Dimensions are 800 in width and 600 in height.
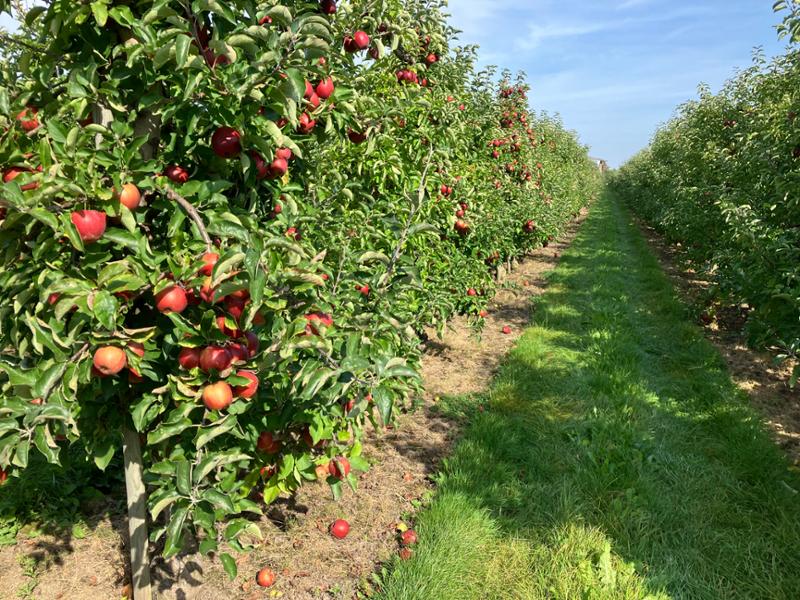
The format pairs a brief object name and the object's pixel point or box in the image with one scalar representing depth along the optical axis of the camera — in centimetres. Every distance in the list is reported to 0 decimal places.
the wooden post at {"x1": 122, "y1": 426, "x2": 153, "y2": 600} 221
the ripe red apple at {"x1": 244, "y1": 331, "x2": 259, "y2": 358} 174
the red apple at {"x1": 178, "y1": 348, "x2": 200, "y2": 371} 169
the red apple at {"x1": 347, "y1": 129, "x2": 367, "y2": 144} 291
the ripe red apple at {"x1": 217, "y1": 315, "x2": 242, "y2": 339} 164
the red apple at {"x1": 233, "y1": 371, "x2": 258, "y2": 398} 172
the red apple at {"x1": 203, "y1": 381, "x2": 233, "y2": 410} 166
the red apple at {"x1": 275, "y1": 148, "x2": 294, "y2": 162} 200
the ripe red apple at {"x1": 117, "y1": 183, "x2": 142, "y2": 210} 165
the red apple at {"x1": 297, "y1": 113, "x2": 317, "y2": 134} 213
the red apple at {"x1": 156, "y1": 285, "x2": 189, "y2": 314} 161
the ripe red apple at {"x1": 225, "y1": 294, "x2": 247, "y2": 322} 159
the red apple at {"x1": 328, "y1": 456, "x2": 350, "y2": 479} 251
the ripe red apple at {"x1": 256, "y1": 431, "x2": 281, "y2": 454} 239
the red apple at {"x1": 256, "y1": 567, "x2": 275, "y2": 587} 256
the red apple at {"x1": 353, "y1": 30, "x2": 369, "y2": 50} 263
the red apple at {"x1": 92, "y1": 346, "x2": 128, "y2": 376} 158
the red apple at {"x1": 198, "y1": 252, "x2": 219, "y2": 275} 154
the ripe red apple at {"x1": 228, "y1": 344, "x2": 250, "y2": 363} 170
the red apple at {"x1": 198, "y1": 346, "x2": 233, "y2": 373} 165
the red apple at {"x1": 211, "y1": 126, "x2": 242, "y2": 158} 179
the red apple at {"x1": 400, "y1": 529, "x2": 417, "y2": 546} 287
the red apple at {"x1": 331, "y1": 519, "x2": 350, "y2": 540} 291
